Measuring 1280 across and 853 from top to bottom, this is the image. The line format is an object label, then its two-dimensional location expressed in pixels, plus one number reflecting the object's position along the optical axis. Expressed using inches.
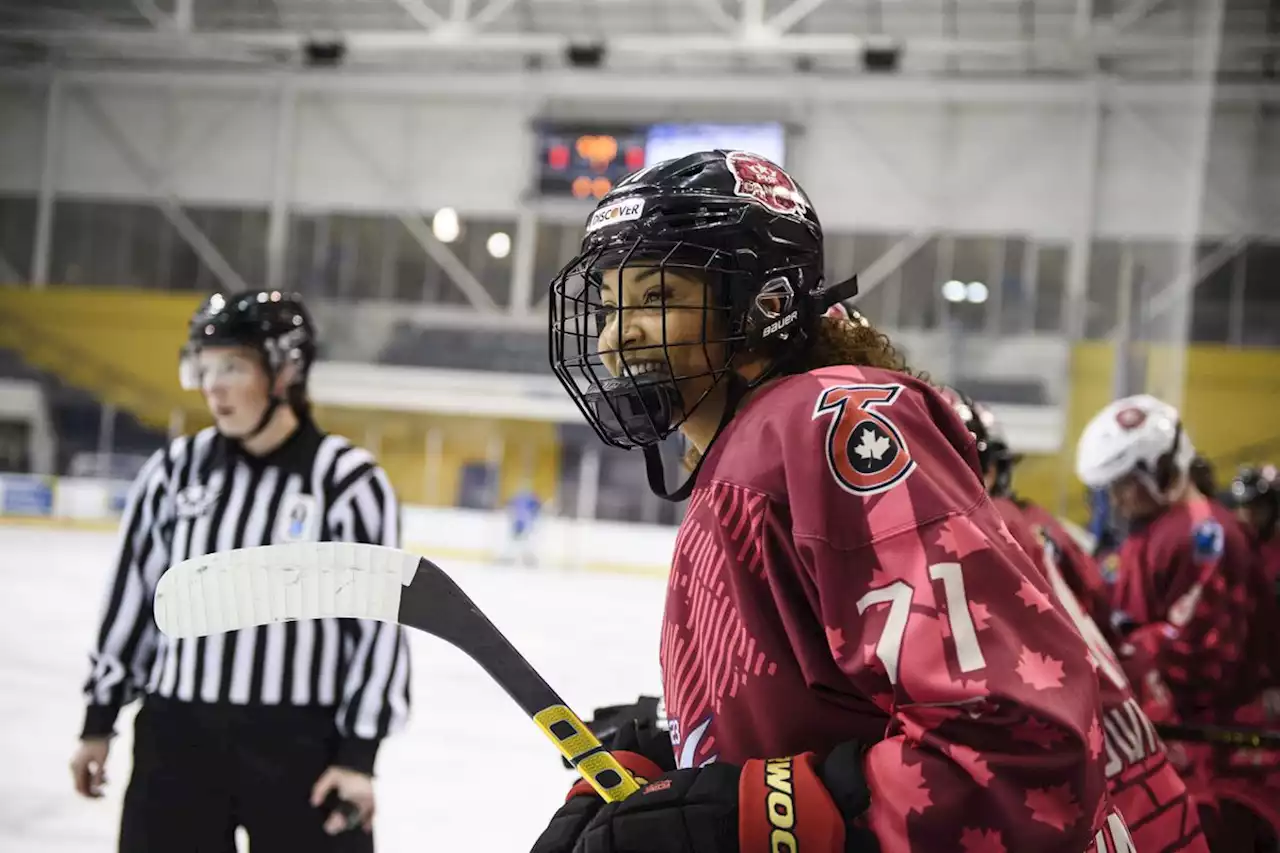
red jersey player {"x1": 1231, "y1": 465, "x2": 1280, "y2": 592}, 144.9
